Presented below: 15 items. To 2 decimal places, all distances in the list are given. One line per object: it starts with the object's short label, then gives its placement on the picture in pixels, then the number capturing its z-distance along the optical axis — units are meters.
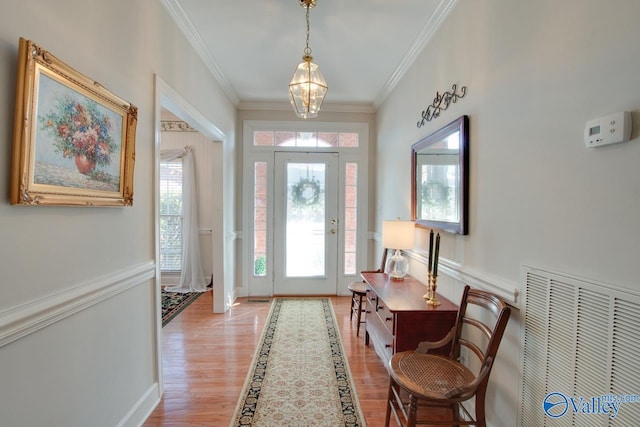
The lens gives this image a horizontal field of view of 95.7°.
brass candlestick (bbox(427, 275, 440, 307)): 1.93
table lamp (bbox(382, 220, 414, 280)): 2.51
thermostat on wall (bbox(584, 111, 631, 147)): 0.92
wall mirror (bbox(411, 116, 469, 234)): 1.86
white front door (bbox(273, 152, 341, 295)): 4.23
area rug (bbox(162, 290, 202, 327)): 3.60
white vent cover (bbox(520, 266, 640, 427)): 0.92
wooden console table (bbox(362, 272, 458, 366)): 1.83
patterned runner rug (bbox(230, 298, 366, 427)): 1.86
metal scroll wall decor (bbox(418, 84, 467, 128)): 1.99
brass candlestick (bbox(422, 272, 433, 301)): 1.97
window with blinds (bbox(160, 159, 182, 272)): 4.79
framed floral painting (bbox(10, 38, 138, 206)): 1.02
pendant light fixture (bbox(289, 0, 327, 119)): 2.07
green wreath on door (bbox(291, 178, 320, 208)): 4.25
